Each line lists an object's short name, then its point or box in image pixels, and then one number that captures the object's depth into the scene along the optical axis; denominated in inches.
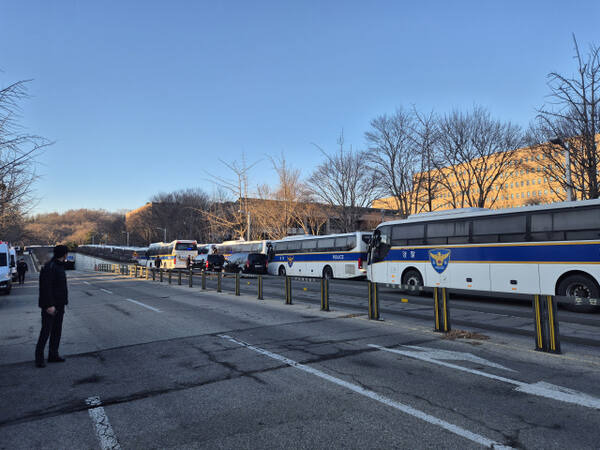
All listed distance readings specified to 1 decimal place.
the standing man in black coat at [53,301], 248.1
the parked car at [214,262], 1599.4
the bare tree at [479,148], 1244.5
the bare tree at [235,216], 1903.3
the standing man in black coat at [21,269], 1178.1
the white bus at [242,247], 1526.8
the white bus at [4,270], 778.2
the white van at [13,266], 1149.4
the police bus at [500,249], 455.8
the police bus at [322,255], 1018.1
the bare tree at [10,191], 355.9
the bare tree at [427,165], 1374.3
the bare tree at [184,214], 3363.7
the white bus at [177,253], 1800.0
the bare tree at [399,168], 1465.3
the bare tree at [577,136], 671.8
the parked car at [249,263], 1385.3
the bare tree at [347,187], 1690.5
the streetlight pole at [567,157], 760.8
